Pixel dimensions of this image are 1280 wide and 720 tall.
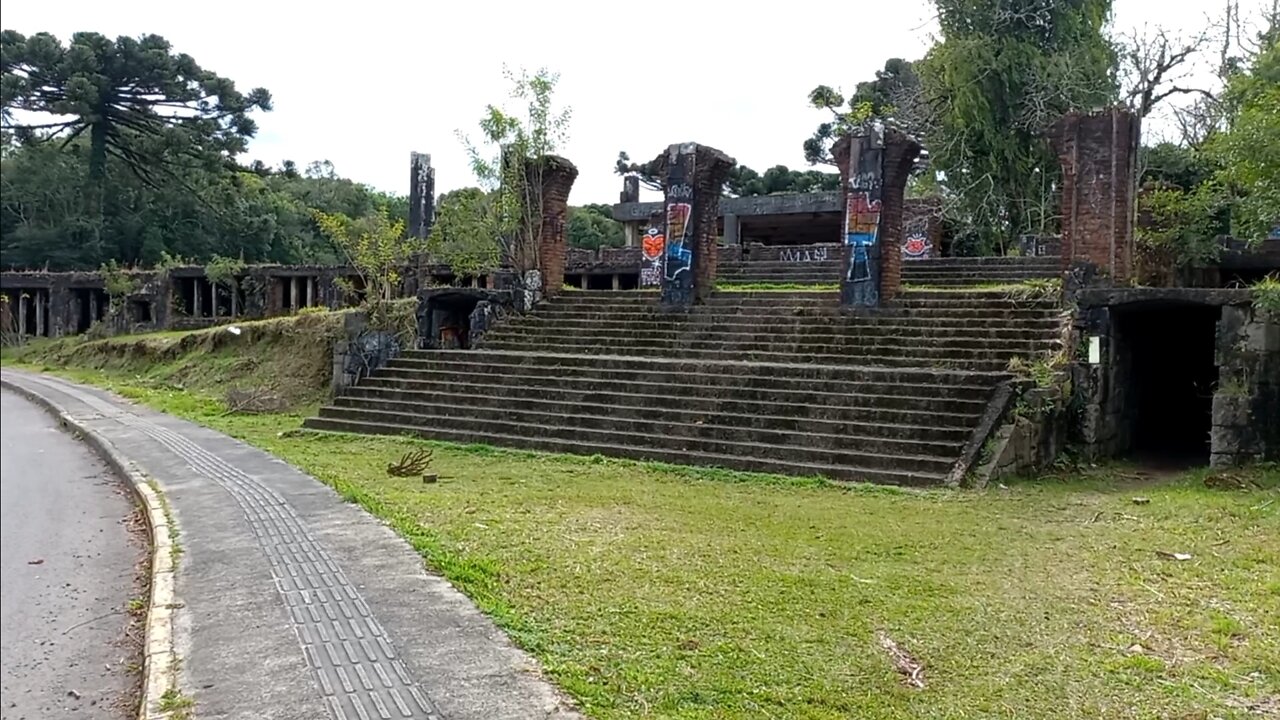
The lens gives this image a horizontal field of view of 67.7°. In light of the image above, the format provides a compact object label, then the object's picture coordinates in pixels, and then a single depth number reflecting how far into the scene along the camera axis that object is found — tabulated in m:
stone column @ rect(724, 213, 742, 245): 27.34
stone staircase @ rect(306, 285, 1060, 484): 9.38
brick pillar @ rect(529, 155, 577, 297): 16.19
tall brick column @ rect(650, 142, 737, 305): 14.75
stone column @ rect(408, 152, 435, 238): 30.97
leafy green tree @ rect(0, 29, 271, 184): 31.83
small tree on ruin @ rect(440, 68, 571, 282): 16.59
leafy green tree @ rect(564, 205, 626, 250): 39.91
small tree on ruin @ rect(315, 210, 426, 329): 17.95
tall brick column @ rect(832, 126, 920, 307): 12.73
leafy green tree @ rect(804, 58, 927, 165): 20.88
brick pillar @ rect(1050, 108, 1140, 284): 11.71
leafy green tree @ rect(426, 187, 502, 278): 18.72
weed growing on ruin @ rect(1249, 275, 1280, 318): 8.58
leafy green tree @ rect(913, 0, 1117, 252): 18.50
